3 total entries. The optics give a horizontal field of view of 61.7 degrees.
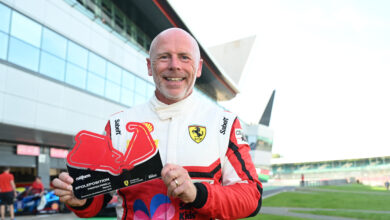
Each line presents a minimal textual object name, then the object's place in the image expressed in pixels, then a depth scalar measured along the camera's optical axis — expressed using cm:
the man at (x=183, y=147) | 169
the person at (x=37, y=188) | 1237
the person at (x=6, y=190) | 1041
